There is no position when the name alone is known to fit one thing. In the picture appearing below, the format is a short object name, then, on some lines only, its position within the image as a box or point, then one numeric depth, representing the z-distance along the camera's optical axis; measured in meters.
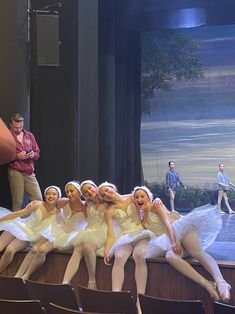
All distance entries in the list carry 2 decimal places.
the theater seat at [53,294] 2.97
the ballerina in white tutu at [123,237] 4.16
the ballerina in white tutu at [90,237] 4.39
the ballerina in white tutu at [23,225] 4.74
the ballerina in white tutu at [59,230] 4.59
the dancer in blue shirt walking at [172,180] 10.56
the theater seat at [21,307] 2.53
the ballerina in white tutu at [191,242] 3.86
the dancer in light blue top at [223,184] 10.16
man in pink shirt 6.12
